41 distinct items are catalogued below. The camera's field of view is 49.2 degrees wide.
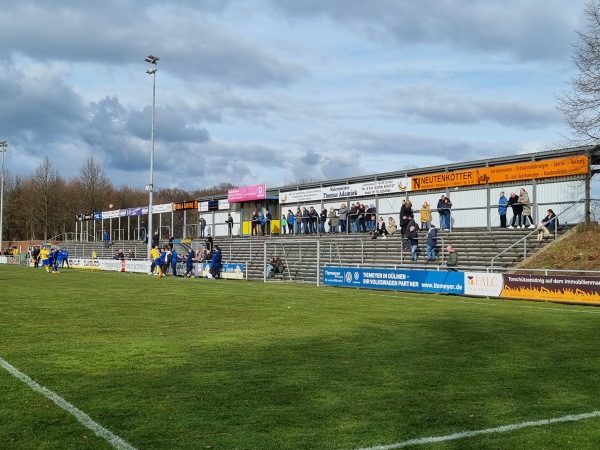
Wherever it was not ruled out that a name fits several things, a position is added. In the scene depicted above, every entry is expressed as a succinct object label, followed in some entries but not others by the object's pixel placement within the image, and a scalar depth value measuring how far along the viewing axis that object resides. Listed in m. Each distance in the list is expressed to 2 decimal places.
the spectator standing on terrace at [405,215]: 32.09
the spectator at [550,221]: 28.77
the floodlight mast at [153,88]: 47.00
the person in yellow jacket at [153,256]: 42.91
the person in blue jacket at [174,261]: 42.78
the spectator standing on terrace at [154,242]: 51.83
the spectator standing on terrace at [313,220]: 42.16
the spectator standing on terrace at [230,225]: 50.00
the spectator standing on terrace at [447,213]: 33.25
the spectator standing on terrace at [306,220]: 42.91
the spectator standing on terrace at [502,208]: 30.81
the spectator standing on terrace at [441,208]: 33.31
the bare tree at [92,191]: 90.12
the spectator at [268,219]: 46.33
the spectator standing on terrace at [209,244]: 42.84
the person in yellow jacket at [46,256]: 45.22
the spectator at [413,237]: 30.94
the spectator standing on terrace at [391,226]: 36.22
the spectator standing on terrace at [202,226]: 53.34
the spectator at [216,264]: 37.47
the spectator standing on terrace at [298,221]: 43.41
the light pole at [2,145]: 75.74
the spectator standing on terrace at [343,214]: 39.75
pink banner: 48.22
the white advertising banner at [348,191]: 37.12
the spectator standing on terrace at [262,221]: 46.76
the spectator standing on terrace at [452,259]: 26.77
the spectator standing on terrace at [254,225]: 48.41
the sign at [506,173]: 29.14
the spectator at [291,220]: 43.97
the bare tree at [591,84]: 29.02
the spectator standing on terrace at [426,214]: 34.79
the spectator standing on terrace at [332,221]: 41.28
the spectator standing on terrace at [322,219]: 41.38
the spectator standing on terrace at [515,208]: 30.53
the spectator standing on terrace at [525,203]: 30.03
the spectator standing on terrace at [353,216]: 39.00
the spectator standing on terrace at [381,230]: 36.25
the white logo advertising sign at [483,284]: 23.98
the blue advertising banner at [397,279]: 25.81
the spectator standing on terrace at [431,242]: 29.86
